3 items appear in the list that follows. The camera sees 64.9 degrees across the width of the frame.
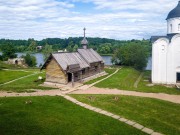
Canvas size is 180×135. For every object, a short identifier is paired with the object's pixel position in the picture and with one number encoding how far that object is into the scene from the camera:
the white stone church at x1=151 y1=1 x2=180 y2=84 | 19.94
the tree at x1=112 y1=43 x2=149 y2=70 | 34.03
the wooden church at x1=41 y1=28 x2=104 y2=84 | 18.30
